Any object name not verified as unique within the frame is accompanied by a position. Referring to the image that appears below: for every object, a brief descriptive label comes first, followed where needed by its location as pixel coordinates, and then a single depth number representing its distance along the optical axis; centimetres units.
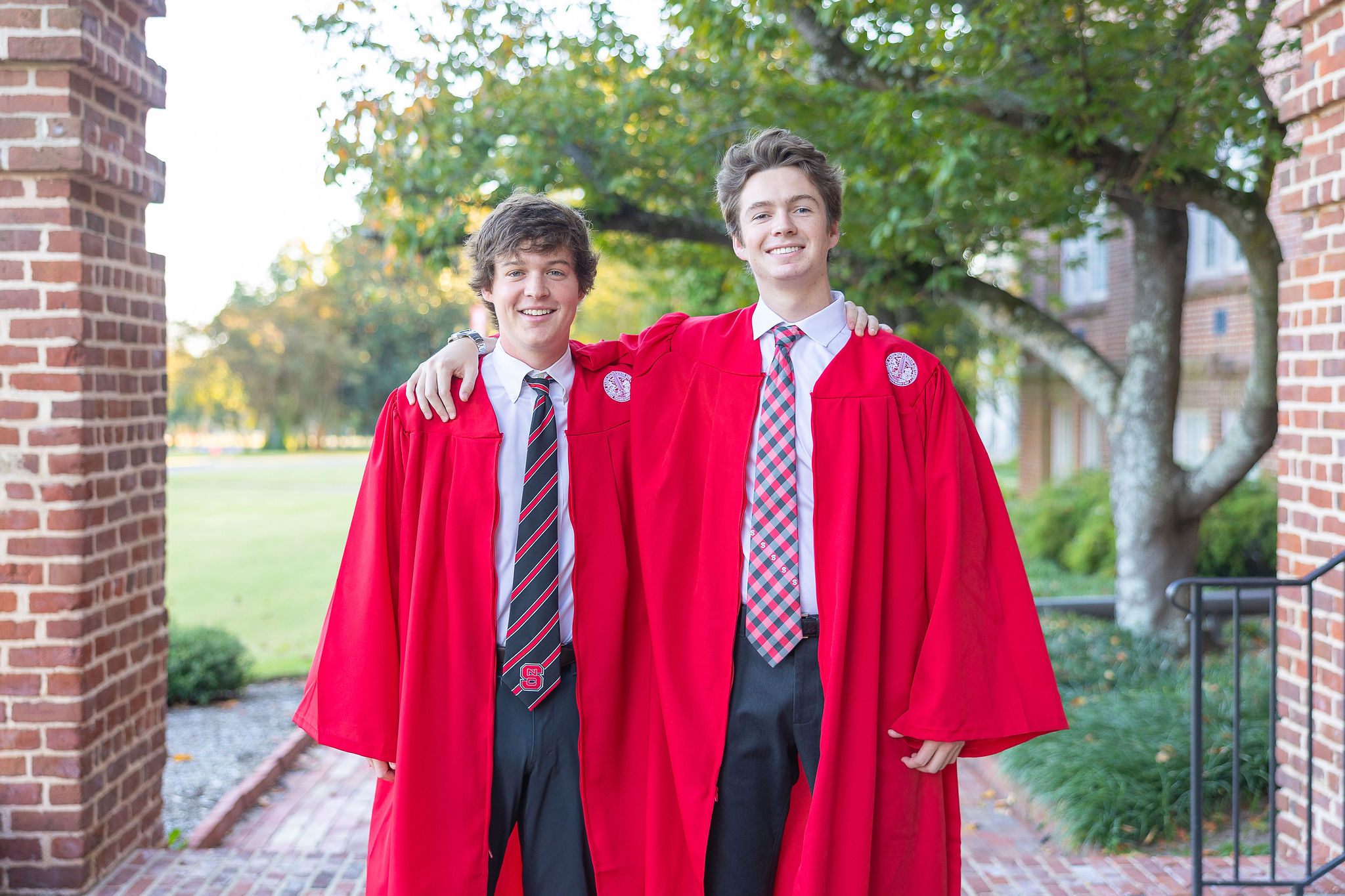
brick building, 1179
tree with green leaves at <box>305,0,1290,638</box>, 566
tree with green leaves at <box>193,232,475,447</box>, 3534
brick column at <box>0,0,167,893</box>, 344
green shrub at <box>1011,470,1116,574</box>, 1211
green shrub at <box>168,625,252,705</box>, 686
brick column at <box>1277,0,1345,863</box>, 361
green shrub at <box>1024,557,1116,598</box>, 1038
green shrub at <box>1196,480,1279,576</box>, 993
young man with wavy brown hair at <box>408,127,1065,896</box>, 248
